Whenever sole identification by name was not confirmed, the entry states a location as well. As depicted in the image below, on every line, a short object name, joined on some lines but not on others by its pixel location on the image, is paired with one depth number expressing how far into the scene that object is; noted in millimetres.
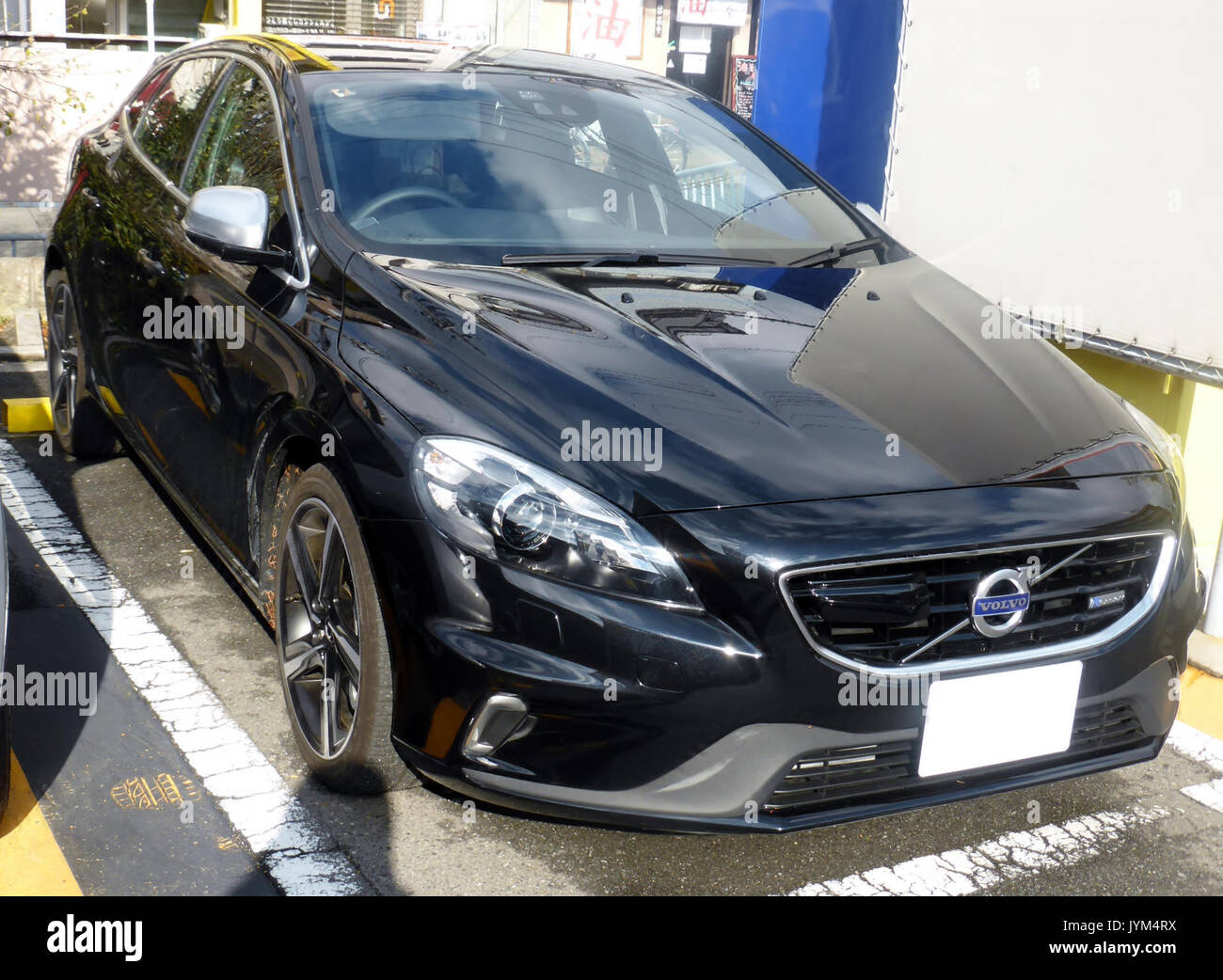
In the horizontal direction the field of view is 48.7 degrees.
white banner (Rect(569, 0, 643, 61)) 11766
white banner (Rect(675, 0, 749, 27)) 11930
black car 2424
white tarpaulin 4176
